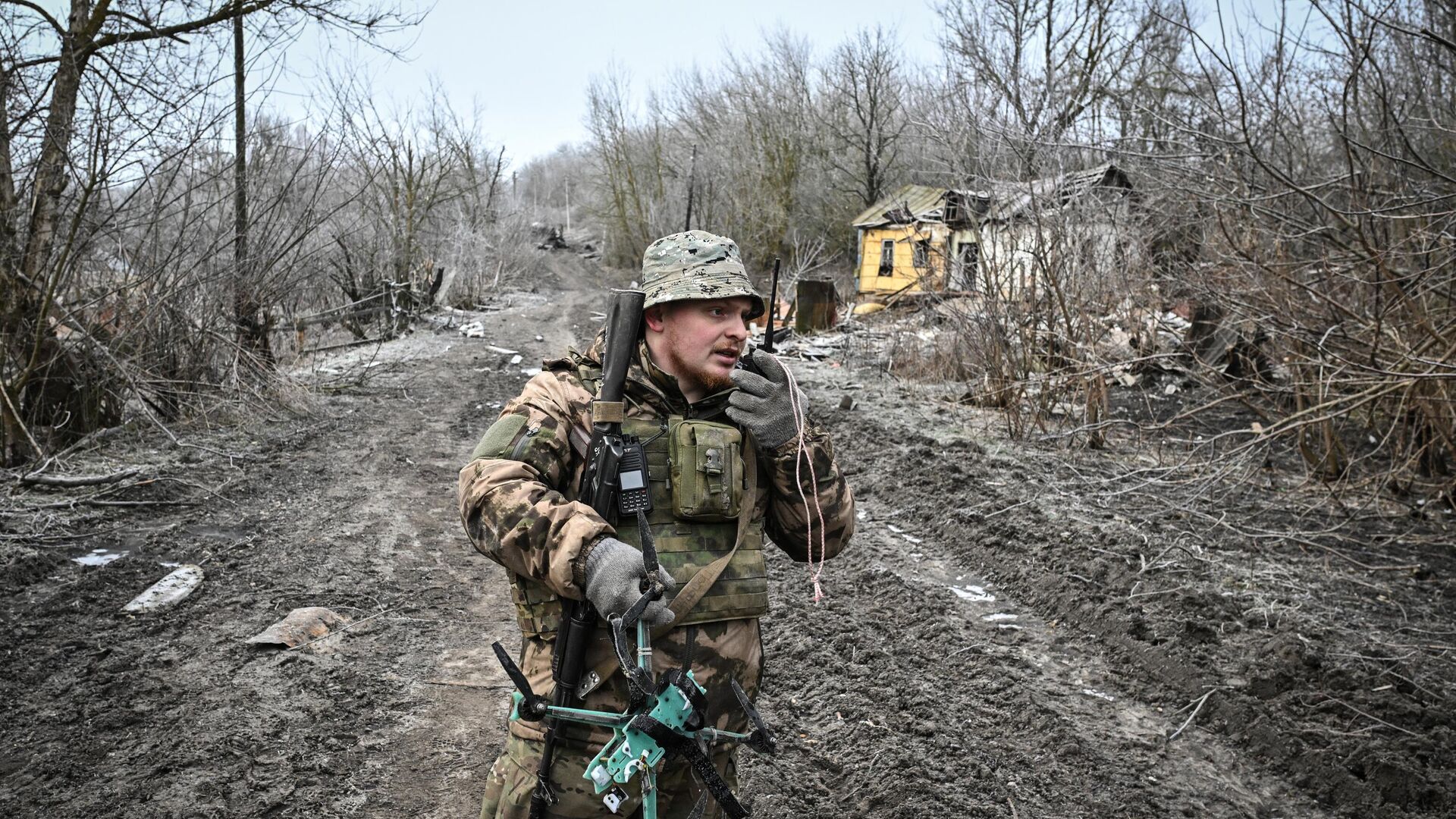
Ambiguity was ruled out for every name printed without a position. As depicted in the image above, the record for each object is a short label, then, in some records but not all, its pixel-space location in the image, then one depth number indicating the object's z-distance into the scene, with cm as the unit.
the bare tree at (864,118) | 3731
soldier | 208
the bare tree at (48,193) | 693
